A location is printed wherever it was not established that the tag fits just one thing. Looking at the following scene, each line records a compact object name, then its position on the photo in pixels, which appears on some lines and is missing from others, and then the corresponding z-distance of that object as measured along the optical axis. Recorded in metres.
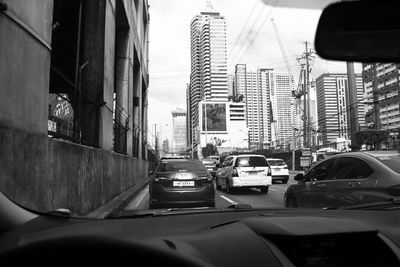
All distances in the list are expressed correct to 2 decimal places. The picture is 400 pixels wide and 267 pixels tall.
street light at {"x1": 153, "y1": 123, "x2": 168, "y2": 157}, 80.19
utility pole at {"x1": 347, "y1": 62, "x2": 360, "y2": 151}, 20.22
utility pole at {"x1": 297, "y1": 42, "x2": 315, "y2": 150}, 48.10
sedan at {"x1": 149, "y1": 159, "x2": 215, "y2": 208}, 11.75
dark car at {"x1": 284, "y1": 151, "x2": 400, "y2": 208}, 6.62
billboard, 98.62
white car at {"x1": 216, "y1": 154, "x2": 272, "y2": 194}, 18.70
